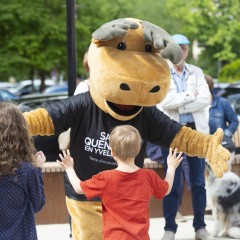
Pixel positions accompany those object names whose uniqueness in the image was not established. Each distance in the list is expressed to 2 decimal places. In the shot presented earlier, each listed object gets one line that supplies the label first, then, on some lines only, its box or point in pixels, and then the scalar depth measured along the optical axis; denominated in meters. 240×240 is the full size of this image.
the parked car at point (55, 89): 28.97
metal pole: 7.12
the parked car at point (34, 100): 11.51
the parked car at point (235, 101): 11.22
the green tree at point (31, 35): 19.58
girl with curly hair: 3.82
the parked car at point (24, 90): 32.54
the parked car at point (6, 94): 24.42
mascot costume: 4.54
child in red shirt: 4.18
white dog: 6.57
